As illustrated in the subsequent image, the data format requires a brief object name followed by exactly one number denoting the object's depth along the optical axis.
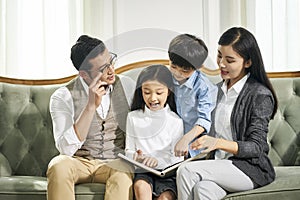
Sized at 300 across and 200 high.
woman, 1.95
